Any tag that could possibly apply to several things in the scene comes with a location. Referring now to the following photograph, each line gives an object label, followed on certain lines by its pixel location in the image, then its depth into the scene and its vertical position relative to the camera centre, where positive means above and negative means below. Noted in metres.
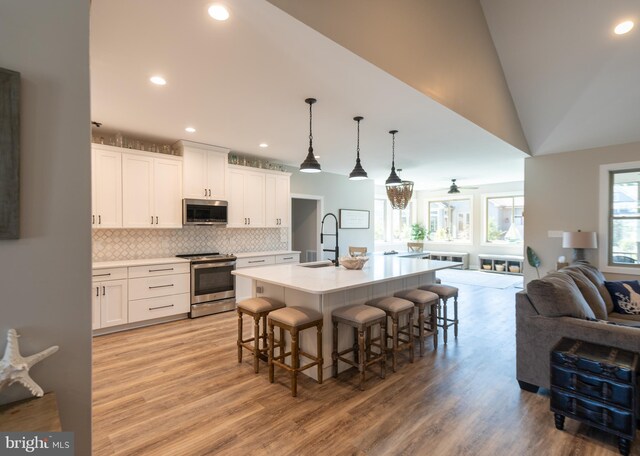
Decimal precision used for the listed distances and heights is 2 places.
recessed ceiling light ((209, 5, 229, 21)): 1.88 +1.32
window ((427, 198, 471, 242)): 10.49 +0.13
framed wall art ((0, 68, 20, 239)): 1.06 +0.24
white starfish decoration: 1.00 -0.47
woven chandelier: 6.24 +0.60
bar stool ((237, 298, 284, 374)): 2.98 -0.87
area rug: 7.30 -1.43
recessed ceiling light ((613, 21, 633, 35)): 3.39 +2.18
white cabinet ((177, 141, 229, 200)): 4.78 +0.85
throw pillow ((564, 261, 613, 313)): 3.41 -0.66
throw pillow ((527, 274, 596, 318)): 2.45 -0.61
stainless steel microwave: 4.77 +0.19
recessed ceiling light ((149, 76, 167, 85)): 2.75 +1.30
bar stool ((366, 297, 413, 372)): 2.96 -0.86
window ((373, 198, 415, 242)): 10.73 +0.06
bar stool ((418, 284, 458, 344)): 3.69 -0.84
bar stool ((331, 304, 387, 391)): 2.68 -0.94
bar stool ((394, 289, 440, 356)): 3.36 -0.88
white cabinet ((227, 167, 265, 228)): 5.38 +0.46
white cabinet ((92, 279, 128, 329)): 3.85 -1.02
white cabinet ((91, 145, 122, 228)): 4.05 +0.49
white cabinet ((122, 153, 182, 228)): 4.32 +0.47
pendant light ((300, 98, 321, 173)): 3.46 +0.66
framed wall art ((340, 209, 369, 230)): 7.79 +0.12
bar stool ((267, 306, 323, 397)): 2.57 -0.88
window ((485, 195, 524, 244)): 9.35 +0.14
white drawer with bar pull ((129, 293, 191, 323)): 4.17 -1.18
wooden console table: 0.95 -0.62
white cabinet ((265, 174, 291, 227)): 5.87 +0.46
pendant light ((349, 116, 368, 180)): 3.91 +0.64
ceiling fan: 8.27 +0.92
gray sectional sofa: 2.26 -0.79
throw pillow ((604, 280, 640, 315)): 3.30 -0.79
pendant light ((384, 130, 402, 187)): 4.40 +0.64
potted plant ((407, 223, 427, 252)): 10.98 -0.33
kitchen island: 2.76 -0.54
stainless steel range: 4.70 -0.94
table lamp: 4.65 -0.25
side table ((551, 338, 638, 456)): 1.90 -1.07
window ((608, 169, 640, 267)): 4.65 +0.10
